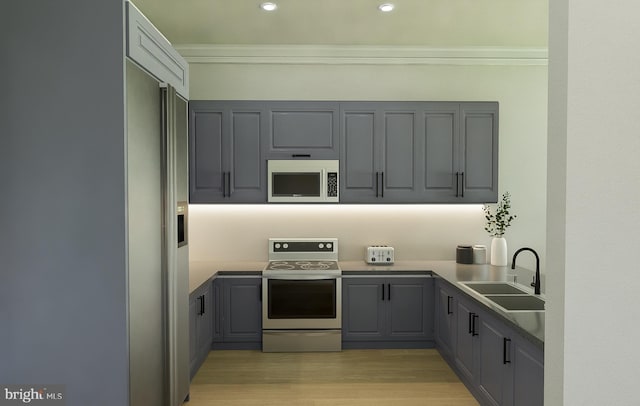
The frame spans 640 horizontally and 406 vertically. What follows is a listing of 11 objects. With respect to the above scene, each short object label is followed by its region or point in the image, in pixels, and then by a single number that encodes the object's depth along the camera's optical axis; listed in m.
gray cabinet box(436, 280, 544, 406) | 2.26
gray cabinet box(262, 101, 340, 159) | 4.11
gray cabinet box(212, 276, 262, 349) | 4.02
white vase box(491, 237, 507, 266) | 4.20
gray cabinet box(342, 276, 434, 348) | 4.05
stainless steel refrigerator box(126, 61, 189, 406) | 1.93
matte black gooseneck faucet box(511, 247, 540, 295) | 2.93
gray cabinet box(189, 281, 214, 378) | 3.34
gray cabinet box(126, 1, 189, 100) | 1.88
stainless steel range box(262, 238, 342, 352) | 3.96
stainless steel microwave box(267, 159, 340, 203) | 4.11
